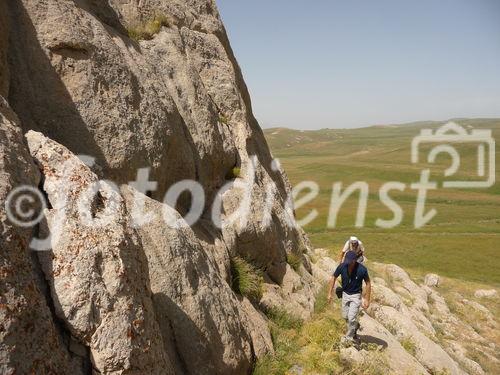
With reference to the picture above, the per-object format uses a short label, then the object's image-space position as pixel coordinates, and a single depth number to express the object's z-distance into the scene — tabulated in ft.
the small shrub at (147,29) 49.26
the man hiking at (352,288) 42.55
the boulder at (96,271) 20.66
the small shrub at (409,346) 55.31
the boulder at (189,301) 29.43
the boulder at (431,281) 135.03
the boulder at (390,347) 45.37
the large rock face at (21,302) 17.15
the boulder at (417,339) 55.26
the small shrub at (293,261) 60.18
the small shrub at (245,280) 43.21
